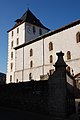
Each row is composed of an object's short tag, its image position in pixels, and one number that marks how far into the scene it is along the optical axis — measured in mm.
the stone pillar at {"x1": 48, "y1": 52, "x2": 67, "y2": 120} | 10988
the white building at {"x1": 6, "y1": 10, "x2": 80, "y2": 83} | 34344
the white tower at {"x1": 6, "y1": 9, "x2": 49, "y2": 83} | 52062
